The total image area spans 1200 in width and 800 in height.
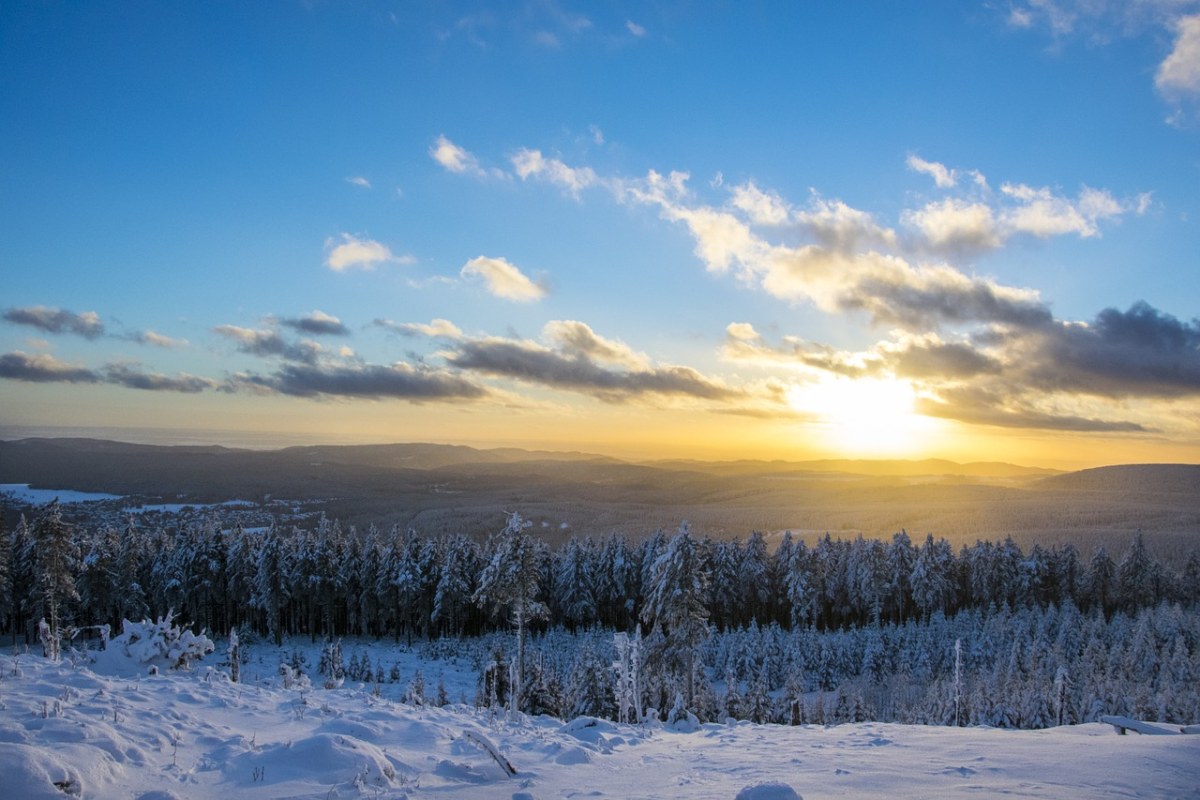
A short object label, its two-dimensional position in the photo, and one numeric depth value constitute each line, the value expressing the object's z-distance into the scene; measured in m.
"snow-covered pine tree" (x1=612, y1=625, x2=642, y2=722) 25.61
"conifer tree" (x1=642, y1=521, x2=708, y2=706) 34.47
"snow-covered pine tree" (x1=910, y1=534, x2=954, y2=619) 74.00
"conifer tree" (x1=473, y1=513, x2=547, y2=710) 36.66
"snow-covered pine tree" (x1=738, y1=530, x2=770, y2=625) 75.88
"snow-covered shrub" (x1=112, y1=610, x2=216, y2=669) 20.36
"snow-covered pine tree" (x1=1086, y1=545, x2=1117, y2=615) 79.62
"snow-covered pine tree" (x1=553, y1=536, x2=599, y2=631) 71.62
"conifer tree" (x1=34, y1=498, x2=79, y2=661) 43.50
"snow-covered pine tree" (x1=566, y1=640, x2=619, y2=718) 34.53
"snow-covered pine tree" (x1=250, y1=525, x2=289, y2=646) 62.34
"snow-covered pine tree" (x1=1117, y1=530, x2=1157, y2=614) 77.75
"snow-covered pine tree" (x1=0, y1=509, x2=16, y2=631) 52.00
